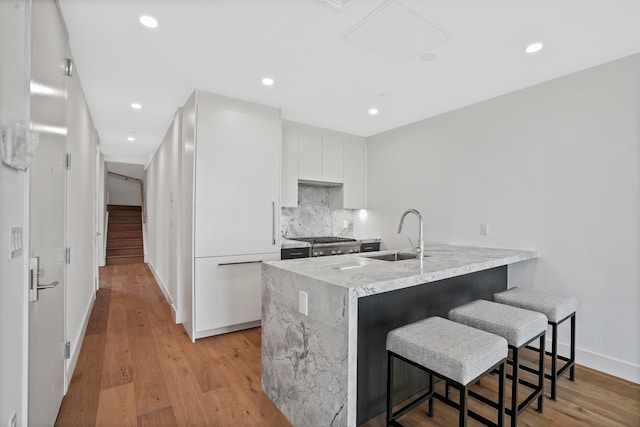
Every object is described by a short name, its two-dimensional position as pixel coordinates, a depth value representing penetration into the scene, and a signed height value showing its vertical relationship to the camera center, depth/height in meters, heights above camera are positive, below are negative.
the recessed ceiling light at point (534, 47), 2.15 +1.21
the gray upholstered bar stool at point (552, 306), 2.04 -0.63
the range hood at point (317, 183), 4.18 +0.46
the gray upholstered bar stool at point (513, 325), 1.67 -0.63
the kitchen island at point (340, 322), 1.47 -0.63
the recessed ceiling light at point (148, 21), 1.87 +1.21
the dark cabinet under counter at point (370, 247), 4.30 -0.45
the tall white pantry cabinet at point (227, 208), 2.99 +0.07
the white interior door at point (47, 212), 1.36 +0.01
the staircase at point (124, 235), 7.54 -0.59
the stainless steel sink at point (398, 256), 2.63 -0.36
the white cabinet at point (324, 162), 3.96 +0.75
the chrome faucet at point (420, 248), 2.25 -0.25
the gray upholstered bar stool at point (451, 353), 1.29 -0.62
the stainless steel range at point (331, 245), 3.81 -0.40
